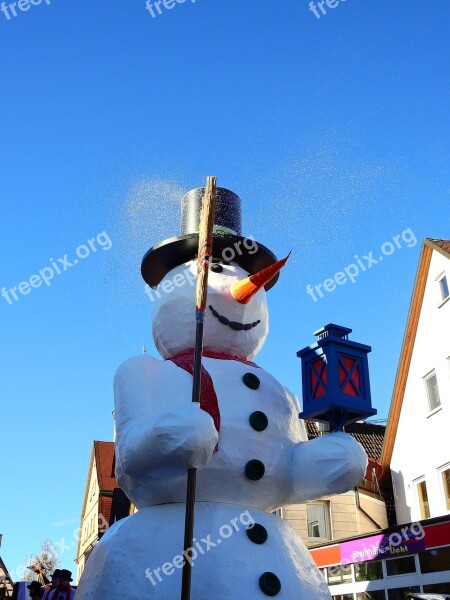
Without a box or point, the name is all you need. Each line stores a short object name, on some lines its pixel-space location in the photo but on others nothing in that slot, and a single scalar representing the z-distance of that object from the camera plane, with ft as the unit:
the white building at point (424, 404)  43.86
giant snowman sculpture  14.83
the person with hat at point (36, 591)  29.04
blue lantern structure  16.97
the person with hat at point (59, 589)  23.36
